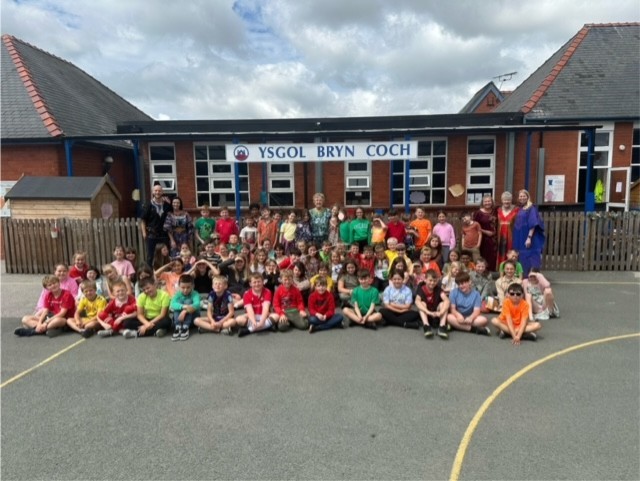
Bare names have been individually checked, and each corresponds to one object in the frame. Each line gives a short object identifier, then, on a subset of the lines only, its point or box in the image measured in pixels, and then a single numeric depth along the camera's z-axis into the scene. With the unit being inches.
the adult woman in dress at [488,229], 336.1
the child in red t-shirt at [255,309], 251.8
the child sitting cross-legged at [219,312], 252.1
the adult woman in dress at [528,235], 315.3
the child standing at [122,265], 311.7
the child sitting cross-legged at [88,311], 250.5
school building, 587.5
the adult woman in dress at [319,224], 355.3
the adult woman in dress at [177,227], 345.4
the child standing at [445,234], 351.3
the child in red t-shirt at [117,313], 250.4
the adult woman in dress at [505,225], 322.7
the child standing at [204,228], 376.8
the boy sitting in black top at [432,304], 249.1
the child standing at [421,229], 354.6
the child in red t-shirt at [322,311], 256.1
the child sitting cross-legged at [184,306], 248.4
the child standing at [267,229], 361.1
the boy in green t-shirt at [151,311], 246.7
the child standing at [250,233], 362.9
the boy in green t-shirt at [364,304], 258.3
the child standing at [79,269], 297.2
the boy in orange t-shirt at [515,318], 233.9
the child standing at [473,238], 332.2
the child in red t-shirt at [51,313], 251.6
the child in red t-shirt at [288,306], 257.8
